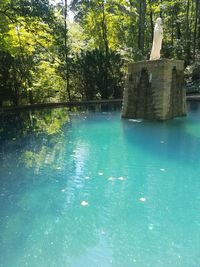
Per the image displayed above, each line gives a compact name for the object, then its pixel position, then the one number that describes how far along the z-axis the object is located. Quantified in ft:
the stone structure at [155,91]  23.57
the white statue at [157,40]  23.89
